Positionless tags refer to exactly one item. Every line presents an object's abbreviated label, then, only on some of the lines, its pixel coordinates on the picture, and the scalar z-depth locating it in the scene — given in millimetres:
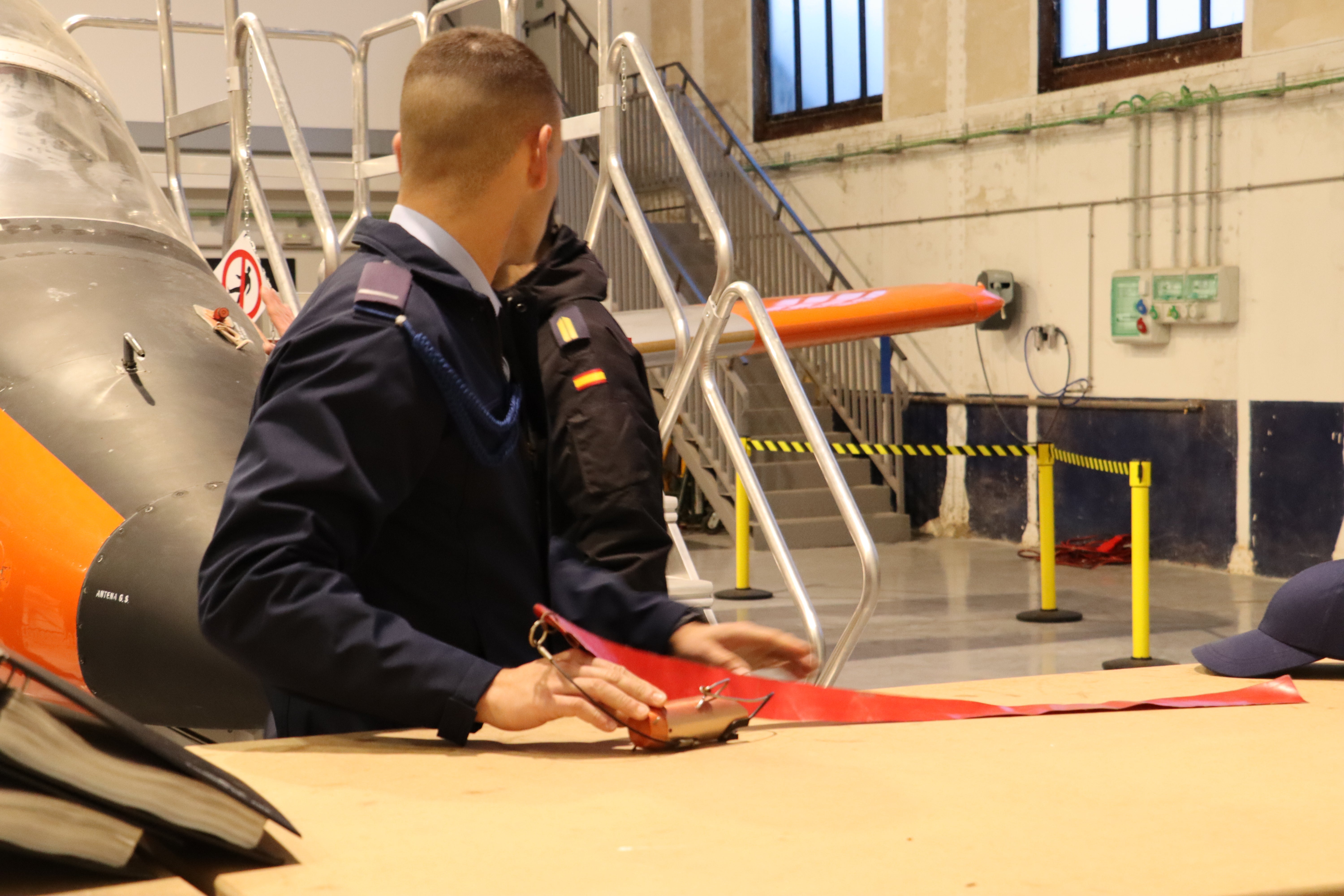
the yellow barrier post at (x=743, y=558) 8945
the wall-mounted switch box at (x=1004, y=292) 11656
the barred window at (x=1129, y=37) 10078
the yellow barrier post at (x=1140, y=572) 6723
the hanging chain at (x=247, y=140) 5180
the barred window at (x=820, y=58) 13266
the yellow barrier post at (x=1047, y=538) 7922
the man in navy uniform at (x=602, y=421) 2359
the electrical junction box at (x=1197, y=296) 9906
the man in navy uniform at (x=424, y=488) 1458
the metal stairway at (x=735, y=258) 12117
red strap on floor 10688
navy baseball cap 1833
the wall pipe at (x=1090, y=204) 9438
